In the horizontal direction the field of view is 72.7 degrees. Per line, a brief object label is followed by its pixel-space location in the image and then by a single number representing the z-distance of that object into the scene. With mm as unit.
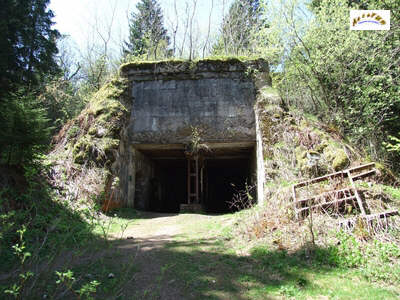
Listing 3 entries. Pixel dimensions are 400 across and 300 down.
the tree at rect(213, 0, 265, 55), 17250
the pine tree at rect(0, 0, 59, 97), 9883
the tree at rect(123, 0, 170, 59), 18891
